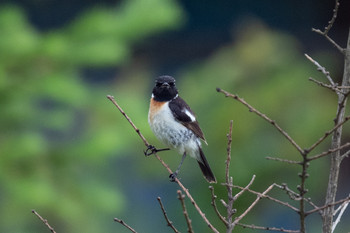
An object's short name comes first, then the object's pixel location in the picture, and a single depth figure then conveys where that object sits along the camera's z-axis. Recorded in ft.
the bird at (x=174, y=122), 25.11
